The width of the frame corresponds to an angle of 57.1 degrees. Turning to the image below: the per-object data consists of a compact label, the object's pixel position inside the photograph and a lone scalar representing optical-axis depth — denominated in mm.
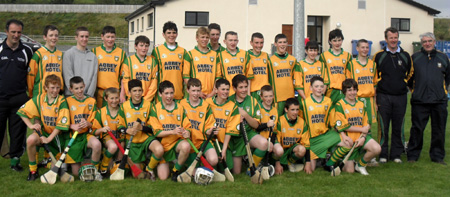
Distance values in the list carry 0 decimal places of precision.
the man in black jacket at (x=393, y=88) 5594
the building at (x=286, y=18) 21781
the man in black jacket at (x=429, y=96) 5621
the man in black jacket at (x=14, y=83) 4980
